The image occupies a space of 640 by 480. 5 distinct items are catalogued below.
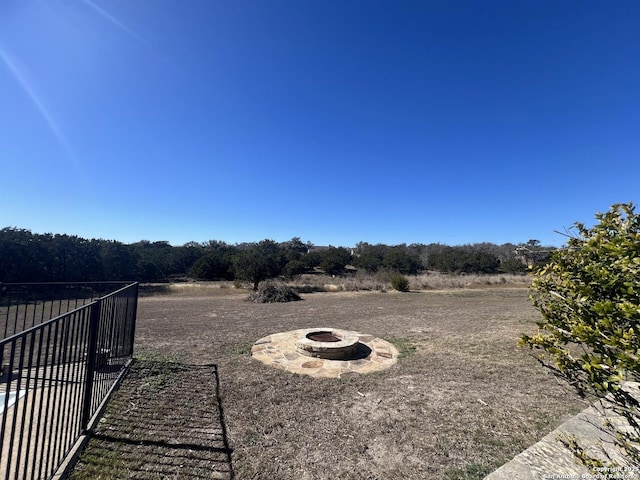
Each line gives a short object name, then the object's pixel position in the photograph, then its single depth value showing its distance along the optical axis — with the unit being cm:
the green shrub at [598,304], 117
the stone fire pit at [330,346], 486
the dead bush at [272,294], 1245
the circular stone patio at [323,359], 436
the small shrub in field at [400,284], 1597
